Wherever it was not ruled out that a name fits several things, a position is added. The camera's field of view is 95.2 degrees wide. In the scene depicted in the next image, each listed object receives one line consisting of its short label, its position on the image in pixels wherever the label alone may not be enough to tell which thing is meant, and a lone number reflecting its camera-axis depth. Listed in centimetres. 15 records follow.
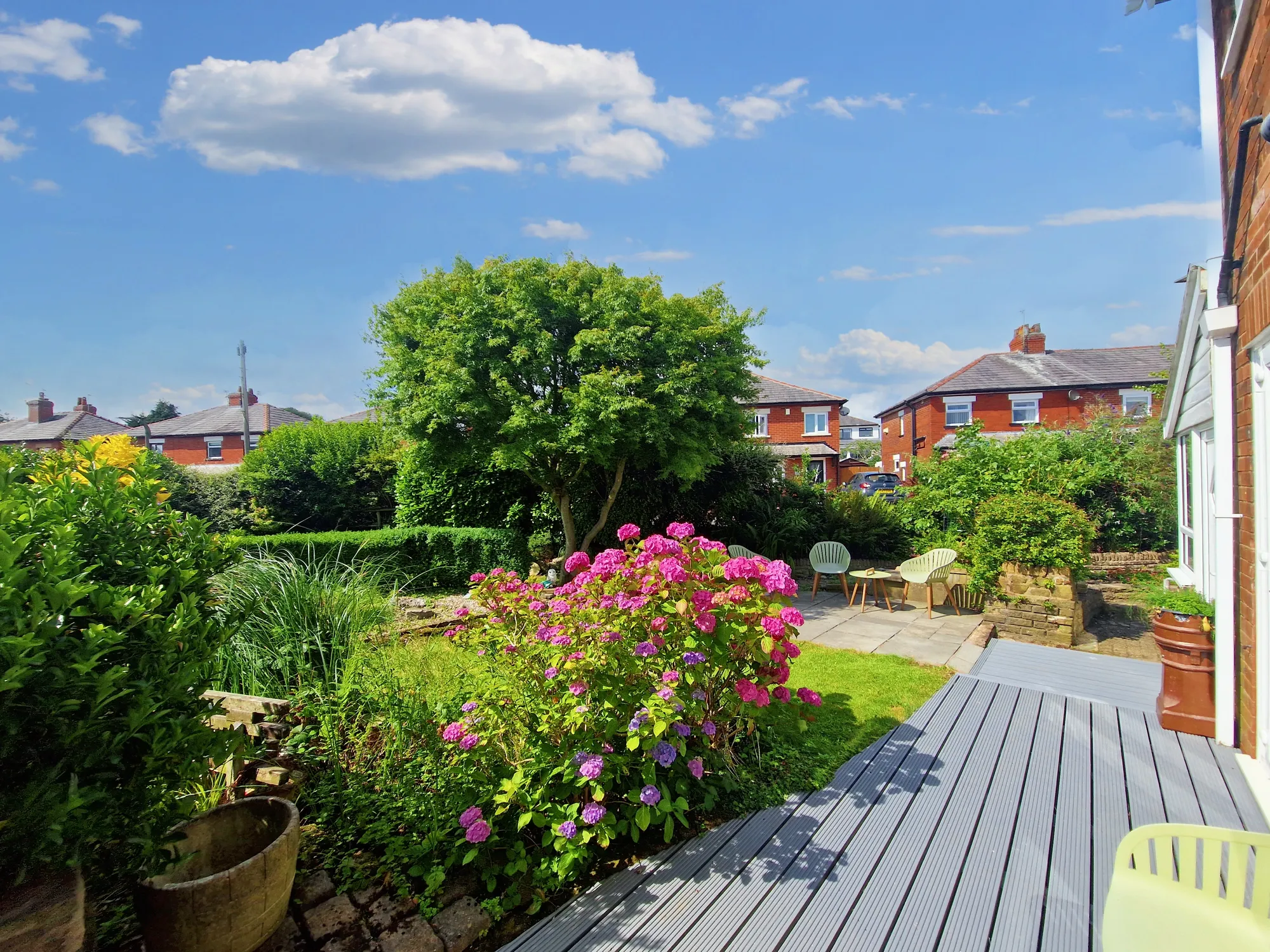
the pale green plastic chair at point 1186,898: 137
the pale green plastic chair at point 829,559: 934
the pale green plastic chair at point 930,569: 748
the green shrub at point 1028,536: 662
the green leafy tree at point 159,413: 5501
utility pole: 2658
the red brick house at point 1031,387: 2458
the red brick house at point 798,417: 2942
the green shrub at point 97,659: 147
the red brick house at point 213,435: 3428
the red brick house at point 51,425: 3297
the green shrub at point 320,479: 1337
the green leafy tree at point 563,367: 805
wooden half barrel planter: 179
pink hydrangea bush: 244
